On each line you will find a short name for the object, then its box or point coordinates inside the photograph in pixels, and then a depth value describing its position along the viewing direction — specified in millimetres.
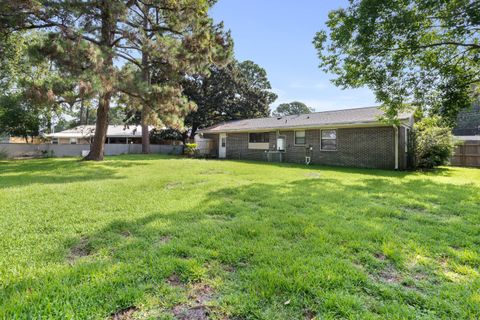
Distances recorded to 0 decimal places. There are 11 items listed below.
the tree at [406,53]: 8891
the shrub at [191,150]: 21272
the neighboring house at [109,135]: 29672
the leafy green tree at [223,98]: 26219
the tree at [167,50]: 10945
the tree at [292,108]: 59375
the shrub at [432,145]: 13188
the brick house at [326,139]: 12133
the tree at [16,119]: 20016
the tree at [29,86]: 9234
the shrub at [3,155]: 17562
